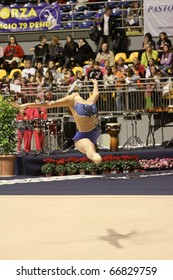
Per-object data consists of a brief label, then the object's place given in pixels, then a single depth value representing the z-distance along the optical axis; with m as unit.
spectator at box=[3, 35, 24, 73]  25.72
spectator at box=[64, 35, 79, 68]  24.81
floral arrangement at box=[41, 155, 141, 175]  20.14
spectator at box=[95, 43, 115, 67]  23.98
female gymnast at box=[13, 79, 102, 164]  12.09
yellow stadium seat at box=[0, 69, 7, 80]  25.34
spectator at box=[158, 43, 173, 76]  22.81
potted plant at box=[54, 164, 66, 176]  20.19
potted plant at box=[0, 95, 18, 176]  20.56
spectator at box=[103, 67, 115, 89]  22.20
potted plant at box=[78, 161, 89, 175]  20.14
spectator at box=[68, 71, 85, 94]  21.36
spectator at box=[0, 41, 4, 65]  26.09
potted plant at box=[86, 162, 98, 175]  20.16
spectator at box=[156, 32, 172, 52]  23.62
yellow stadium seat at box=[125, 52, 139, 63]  24.72
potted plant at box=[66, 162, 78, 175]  20.16
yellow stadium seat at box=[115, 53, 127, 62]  24.90
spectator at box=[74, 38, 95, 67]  24.86
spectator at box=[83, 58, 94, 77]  22.94
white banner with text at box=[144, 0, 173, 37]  24.59
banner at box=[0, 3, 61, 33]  26.23
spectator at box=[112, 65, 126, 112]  22.20
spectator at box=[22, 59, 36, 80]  24.11
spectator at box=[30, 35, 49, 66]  25.39
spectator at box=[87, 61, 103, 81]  22.58
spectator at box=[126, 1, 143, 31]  25.89
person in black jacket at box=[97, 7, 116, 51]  25.06
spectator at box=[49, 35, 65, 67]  25.12
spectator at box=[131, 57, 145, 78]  22.70
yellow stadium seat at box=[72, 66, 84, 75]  24.35
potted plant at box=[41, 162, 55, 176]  20.23
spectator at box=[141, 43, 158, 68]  23.58
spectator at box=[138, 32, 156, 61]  23.52
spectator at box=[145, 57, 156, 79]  22.62
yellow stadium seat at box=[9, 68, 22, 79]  24.73
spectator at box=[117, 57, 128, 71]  23.07
